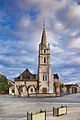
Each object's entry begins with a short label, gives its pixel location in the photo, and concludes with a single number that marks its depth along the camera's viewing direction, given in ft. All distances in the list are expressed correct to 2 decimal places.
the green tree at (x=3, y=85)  145.60
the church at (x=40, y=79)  144.77
